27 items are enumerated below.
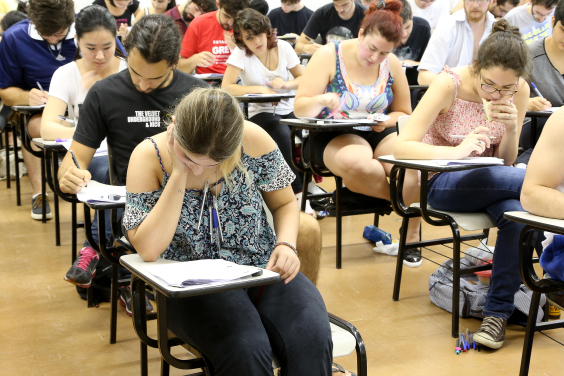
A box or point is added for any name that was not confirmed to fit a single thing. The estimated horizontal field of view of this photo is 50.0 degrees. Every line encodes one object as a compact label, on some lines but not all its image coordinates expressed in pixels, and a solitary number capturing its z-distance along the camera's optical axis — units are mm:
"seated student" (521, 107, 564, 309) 1762
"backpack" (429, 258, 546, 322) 2451
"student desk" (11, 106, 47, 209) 3477
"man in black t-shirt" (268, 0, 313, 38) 6902
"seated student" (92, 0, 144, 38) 4660
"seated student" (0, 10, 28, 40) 4973
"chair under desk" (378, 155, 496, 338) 2312
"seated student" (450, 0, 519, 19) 5574
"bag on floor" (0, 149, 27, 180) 5094
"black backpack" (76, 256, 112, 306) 2697
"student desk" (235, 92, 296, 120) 3646
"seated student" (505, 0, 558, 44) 4590
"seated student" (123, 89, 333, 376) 1446
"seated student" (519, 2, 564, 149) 3576
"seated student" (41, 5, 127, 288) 2809
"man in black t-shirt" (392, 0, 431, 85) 5198
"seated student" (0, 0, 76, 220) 3857
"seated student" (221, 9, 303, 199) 4004
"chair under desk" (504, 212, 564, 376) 1787
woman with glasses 2328
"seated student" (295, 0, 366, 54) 5434
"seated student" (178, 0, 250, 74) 4879
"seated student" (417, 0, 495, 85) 4086
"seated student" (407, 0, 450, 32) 6328
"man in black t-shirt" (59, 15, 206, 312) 2250
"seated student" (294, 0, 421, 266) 3016
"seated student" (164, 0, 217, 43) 5766
